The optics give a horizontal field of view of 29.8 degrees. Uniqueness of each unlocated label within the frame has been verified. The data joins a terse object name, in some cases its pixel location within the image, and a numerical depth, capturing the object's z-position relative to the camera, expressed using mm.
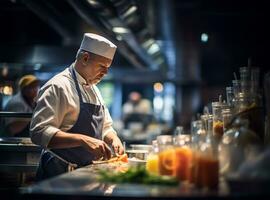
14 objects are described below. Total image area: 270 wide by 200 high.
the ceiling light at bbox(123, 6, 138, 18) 5091
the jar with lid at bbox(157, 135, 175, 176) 2322
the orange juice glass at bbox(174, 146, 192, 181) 2207
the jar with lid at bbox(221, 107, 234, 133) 2721
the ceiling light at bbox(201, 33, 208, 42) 8656
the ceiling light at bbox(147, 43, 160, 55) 8300
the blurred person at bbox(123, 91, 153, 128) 11734
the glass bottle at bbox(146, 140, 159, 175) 2463
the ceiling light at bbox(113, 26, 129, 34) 5784
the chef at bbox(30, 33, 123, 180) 2930
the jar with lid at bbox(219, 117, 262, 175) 2148
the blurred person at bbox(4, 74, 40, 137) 4590
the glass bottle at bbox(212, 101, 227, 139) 2844
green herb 2086
